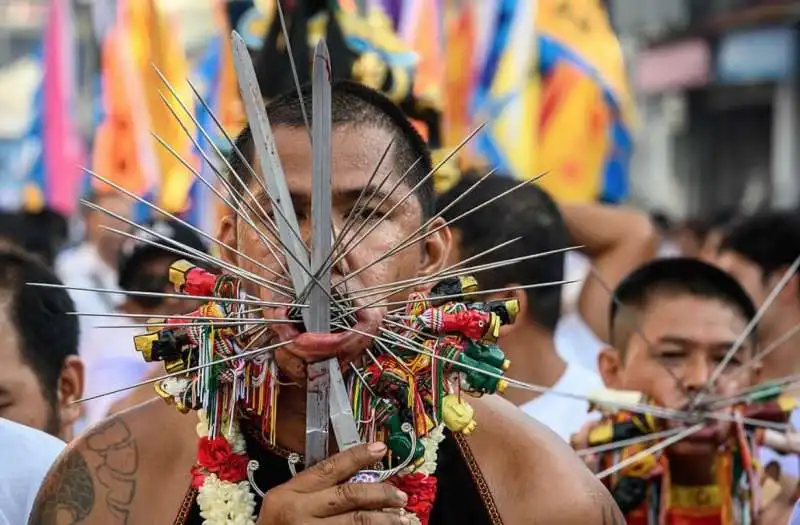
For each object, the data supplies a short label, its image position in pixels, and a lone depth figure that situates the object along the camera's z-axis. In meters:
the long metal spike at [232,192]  4.66
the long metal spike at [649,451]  7.45
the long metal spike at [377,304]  4.72
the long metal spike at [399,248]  4.77
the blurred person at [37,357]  7.73
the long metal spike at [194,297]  4.41
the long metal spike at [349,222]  4.62
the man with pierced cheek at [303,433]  5.24
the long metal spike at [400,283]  4.76
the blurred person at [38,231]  16.69
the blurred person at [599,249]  13.02
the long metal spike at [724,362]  7.82
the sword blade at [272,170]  4.66
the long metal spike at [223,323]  4.70
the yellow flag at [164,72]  18.47
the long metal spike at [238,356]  4.70
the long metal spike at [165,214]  4.49
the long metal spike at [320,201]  4.54
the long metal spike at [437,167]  4.65
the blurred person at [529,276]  9.34
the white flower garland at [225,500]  5.20
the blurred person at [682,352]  8.16
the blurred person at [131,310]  11.55
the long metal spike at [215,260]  4.68
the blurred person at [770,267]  10.70
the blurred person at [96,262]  14.68
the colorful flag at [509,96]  19.66
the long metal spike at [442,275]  4.74
